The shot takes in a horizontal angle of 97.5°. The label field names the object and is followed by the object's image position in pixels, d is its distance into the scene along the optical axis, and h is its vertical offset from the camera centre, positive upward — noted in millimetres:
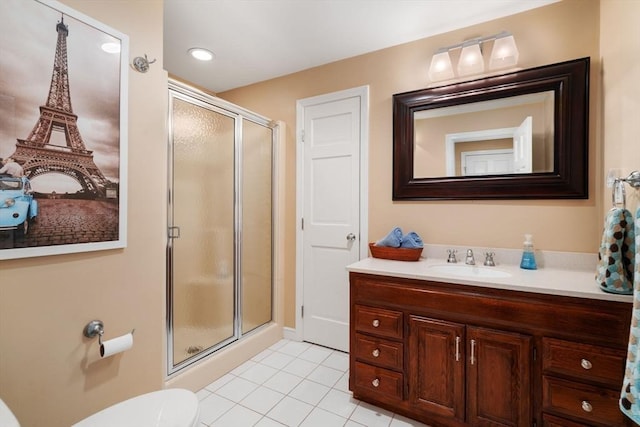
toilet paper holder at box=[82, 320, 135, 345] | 1271 -539
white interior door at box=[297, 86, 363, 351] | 2355 +12
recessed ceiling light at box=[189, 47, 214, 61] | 2227 +1289
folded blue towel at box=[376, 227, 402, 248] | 1982 -189
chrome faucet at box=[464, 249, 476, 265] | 1852 -306
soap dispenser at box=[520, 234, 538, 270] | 1681 -262
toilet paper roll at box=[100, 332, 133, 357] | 1271 -622
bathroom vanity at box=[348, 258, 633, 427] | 1214 -666
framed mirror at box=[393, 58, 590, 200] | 1652 +504
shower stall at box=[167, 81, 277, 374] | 1807 -94
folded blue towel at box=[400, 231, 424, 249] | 1953 -201
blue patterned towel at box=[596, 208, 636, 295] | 1197 -178
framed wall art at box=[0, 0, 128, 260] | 1054 +359
